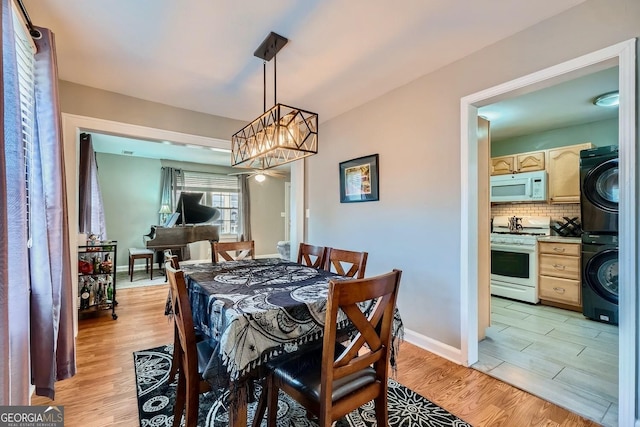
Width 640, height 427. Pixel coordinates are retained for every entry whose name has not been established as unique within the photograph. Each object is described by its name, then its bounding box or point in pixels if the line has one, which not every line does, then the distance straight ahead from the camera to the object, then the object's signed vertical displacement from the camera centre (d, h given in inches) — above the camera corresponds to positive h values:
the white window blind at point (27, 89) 56.1 +26.3
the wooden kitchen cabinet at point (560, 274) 133.5 -31.5
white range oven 145.6 -25.8
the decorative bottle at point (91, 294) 126.9 -36.6
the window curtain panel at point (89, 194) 134.7 +10.4
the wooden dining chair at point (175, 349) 69.0 -34.7
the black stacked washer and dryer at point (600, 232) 114.4 -8.7
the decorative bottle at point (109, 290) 132.3 -36.4
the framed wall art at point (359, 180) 118.5 +14.9
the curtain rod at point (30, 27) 54.5 +39.8
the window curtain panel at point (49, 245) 56.3 -6.6
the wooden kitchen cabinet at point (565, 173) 141.7 +19.9
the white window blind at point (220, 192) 257.6 +21.0
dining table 44.6 -19.6
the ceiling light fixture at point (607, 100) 110.4 +45.8
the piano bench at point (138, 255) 198.3 -29.8
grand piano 198.7 -11.8
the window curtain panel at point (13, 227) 39.4 -1.9
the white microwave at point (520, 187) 152.9 +14.0
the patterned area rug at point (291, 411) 62.3 -47.2
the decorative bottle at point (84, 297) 124.4 -37.0
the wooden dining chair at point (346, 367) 41.4 -27.5
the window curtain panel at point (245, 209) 278.7 +4.2
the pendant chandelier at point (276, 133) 71.7 +22.2
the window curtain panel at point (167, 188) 244.7 +22.6
